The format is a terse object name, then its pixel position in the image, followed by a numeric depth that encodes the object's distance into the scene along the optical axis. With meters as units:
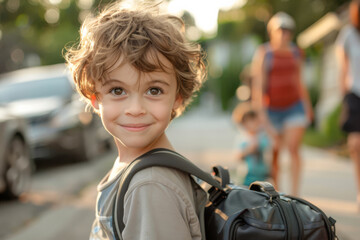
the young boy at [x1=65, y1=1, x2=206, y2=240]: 1.47
